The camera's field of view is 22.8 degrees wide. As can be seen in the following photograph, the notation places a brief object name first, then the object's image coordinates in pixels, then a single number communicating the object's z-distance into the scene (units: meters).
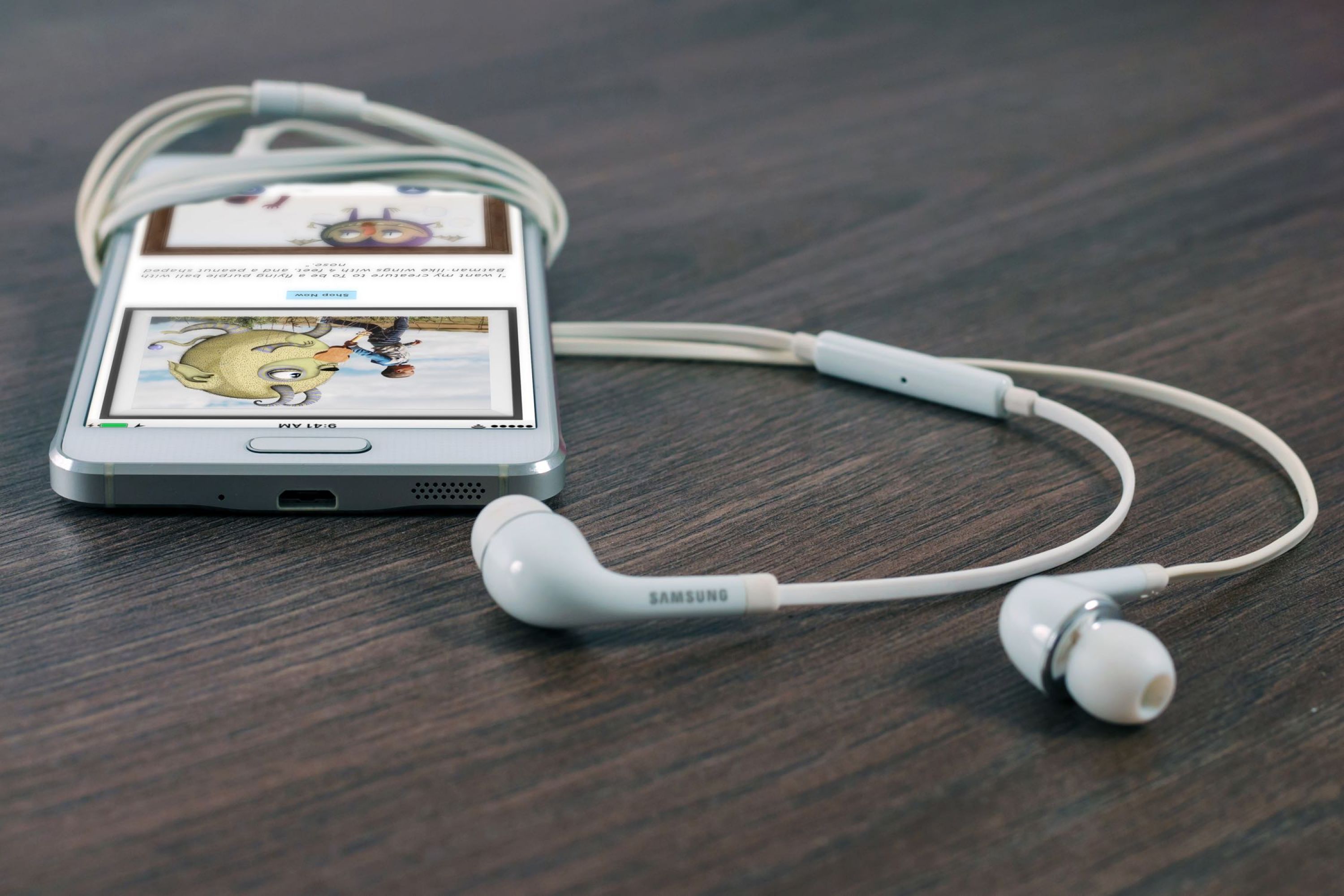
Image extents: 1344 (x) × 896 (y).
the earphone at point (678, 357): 0.40
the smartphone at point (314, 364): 0.43
